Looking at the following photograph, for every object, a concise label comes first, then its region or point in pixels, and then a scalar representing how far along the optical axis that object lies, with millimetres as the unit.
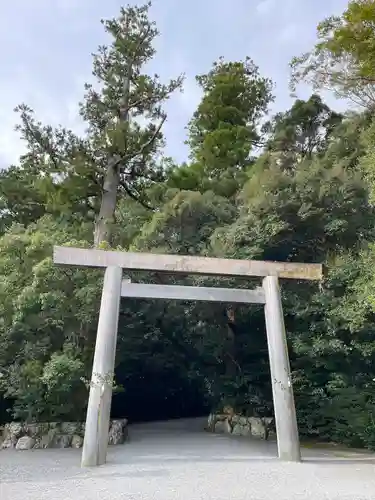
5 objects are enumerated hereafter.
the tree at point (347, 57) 7797
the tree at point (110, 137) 12039
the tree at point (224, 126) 13074
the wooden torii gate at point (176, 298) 5402
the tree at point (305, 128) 12922
